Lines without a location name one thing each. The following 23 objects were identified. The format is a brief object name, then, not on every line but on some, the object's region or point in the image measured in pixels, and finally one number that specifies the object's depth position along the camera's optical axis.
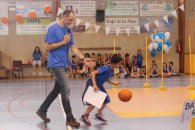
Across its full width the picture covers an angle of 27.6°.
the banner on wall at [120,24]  19.38
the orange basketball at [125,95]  7.77
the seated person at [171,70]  18.70
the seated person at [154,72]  18.48
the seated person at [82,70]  17.94
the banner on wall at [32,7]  18.69
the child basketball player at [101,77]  7.35
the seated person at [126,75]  18.14
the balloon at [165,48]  18.42
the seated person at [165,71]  18.42
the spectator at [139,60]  19.03
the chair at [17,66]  18.20
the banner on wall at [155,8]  19.62
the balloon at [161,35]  17.97
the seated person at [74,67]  18.14
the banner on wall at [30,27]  18.78
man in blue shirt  6.99
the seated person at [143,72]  18.34
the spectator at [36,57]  18.48
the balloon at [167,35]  18.10
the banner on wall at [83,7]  19.19
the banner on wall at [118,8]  19.38
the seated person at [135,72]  18.36
